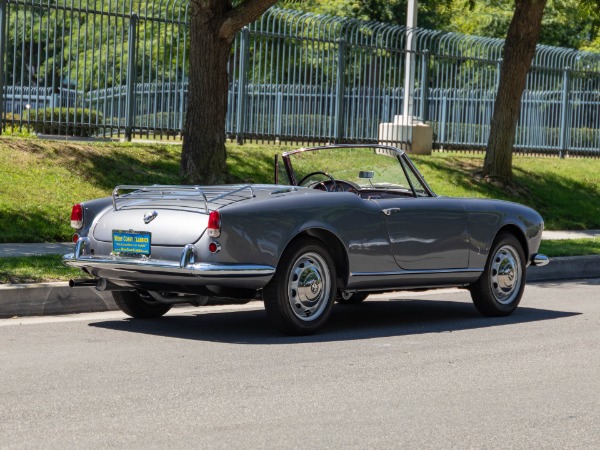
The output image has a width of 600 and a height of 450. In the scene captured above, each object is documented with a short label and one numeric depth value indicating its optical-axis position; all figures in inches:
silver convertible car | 317.1
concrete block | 909.8
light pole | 912.9
